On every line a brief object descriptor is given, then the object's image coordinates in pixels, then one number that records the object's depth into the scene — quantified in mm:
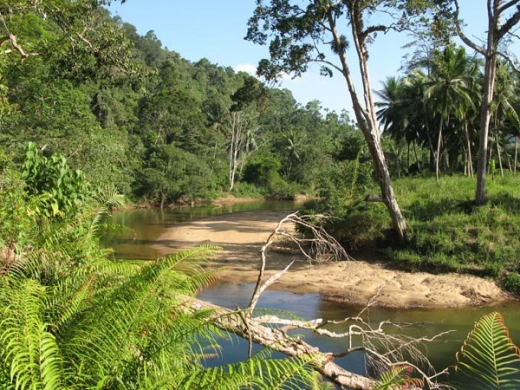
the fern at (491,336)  2559
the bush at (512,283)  12395
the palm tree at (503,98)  24878
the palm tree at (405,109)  31438
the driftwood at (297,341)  4241
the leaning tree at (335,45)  14281
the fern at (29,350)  2338
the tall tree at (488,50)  14977
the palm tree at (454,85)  25156
